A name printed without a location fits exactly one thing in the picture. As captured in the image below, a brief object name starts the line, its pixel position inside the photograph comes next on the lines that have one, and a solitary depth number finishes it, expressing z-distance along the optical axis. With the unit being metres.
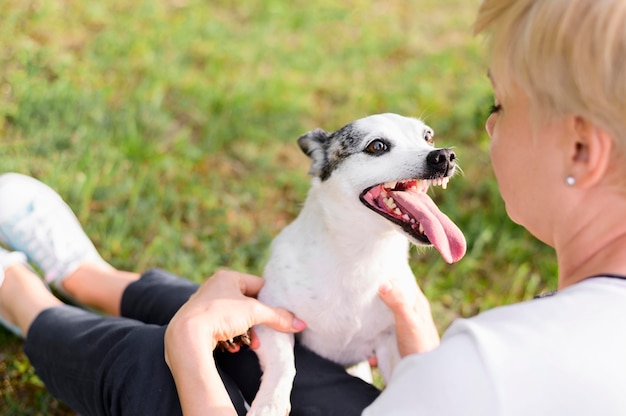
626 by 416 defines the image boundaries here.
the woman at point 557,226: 0.89
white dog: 1.19
